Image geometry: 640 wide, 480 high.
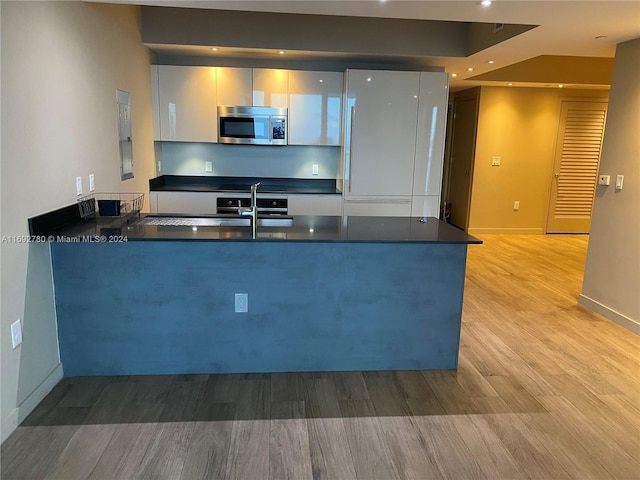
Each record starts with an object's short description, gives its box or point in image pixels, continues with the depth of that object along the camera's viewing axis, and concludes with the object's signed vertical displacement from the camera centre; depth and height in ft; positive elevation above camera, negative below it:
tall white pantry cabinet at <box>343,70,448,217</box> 14.96 +0.43
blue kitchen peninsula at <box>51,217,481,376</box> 8.63 -2.84
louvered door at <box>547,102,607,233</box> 22.97 -0.32
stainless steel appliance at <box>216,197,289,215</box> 15.48 -1.79
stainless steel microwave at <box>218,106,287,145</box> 15.47 +0.84
